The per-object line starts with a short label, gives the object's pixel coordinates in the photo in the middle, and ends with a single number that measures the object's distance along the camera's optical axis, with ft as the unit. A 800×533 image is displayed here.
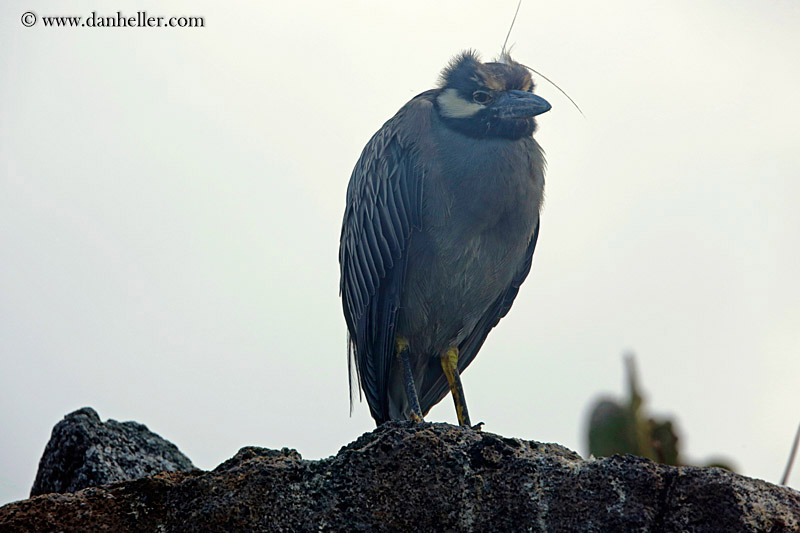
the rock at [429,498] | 19.65
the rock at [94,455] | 27.09
